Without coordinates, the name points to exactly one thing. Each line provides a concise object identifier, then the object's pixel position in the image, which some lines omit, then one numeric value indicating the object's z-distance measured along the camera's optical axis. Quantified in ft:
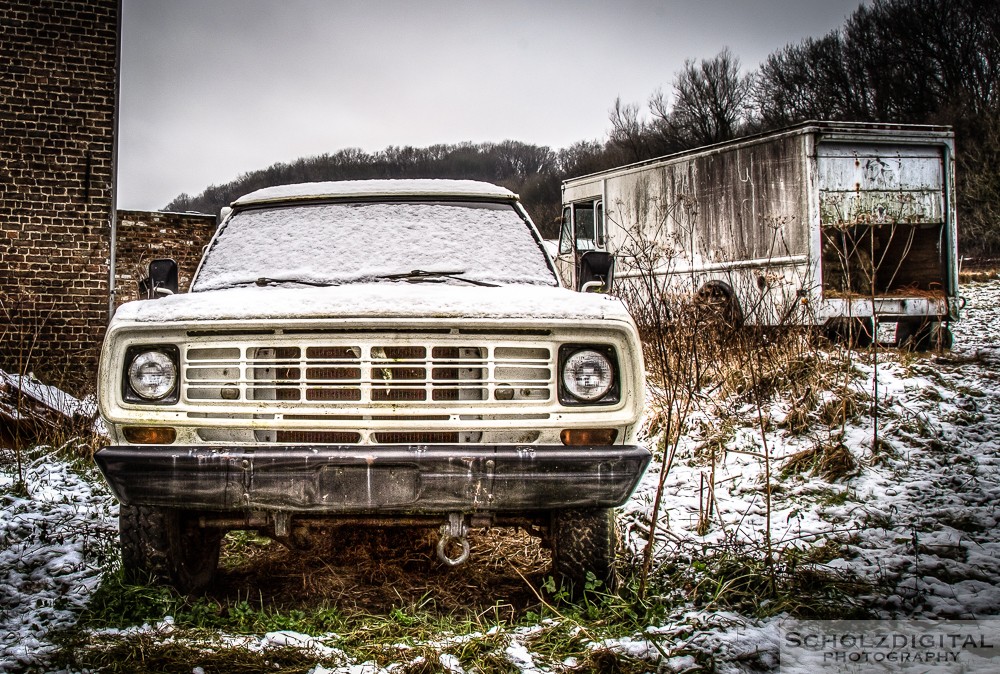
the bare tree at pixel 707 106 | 127.85
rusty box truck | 25.07
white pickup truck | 7.71
